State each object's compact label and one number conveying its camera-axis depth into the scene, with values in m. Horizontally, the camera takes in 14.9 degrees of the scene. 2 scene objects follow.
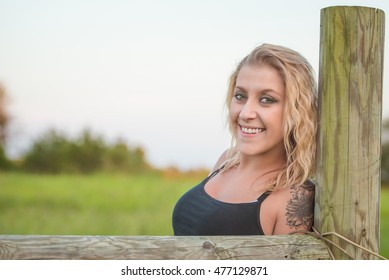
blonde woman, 2.99
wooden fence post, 2.93
